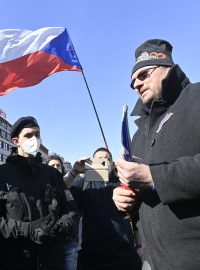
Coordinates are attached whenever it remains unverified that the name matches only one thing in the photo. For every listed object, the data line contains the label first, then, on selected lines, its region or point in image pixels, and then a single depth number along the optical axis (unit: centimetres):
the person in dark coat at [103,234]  283
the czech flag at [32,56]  455
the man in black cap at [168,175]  121
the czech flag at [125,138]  136
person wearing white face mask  234
